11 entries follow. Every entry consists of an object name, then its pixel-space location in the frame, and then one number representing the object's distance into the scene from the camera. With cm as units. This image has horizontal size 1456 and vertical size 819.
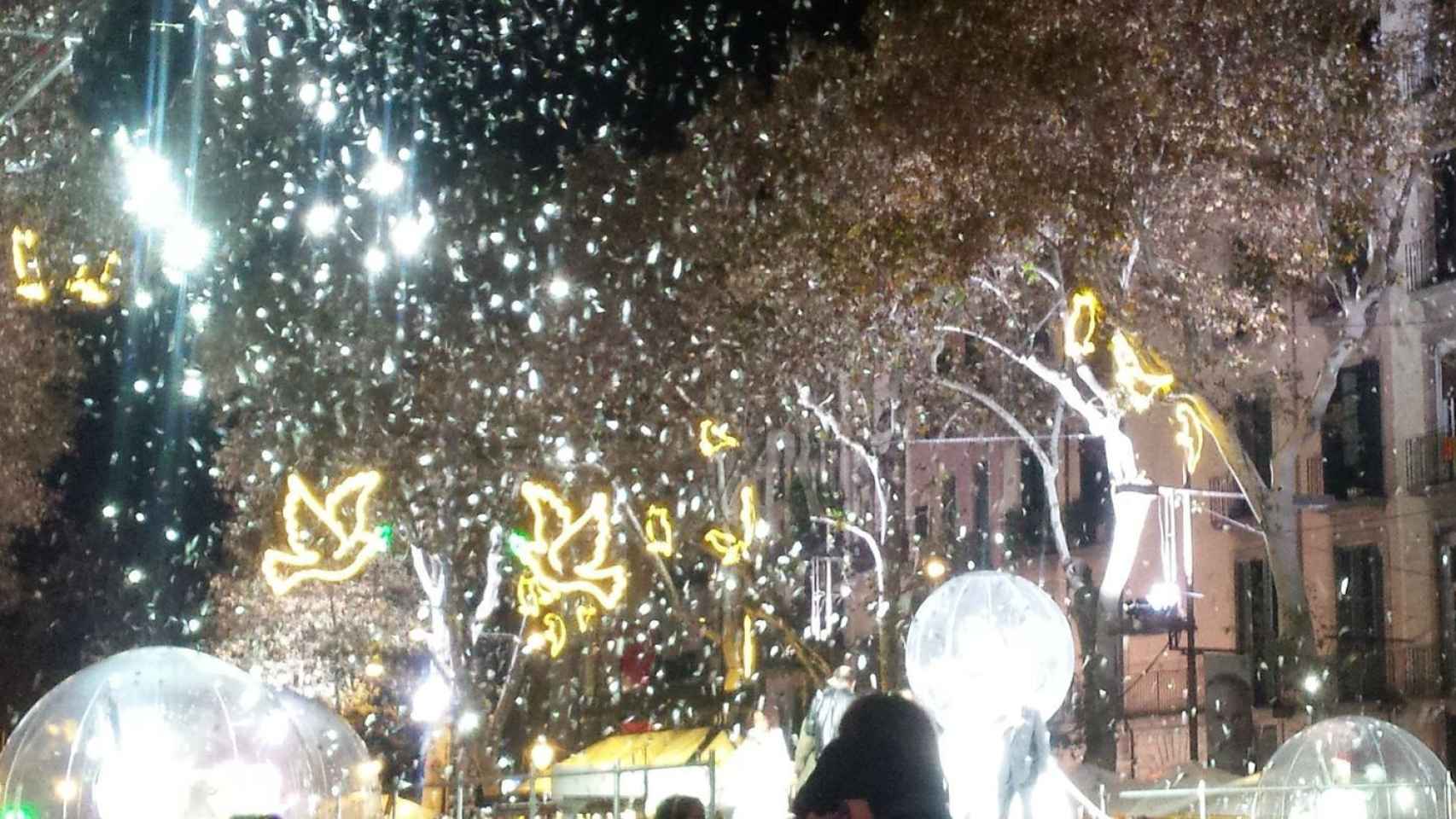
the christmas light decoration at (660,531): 2397
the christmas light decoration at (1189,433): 1964
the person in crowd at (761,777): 1479
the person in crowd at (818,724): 1191
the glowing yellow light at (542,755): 3125
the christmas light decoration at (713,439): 2342
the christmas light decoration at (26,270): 1316
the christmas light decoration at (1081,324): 1955
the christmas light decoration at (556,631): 2219
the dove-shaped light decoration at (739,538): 2723
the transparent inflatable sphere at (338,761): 1525
